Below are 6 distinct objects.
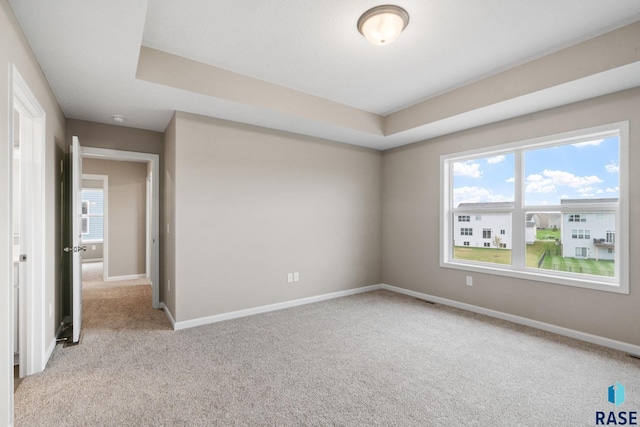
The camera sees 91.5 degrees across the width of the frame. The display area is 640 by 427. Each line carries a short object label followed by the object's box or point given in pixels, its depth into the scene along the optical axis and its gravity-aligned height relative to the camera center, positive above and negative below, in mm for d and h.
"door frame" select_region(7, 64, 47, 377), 2422 -374
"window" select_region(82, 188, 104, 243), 7922 +0
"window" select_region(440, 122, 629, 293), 3066 +70
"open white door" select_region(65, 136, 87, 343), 3021 -256
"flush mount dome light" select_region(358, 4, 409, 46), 2158 +1363
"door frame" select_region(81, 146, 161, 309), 4211 -85
